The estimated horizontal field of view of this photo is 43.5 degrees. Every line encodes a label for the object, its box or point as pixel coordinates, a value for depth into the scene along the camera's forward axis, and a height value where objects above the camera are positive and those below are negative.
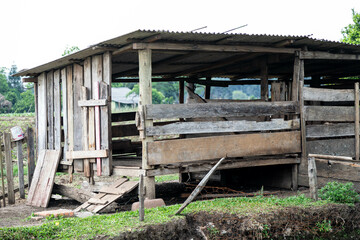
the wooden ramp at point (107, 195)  8.80 -1.64
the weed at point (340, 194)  8.20 -1.54
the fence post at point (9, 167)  10.79 -1.23
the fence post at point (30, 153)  11.84 -1.00
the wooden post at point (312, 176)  8.27 -1.20
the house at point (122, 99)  62.49 +2.10
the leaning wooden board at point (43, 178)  10.89 -1.60
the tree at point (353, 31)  22.78 +4.12
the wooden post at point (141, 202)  6.88 -1.35
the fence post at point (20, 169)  11.37 -1.36
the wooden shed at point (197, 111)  8.61 +0.04
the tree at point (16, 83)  61.26 +4.49
